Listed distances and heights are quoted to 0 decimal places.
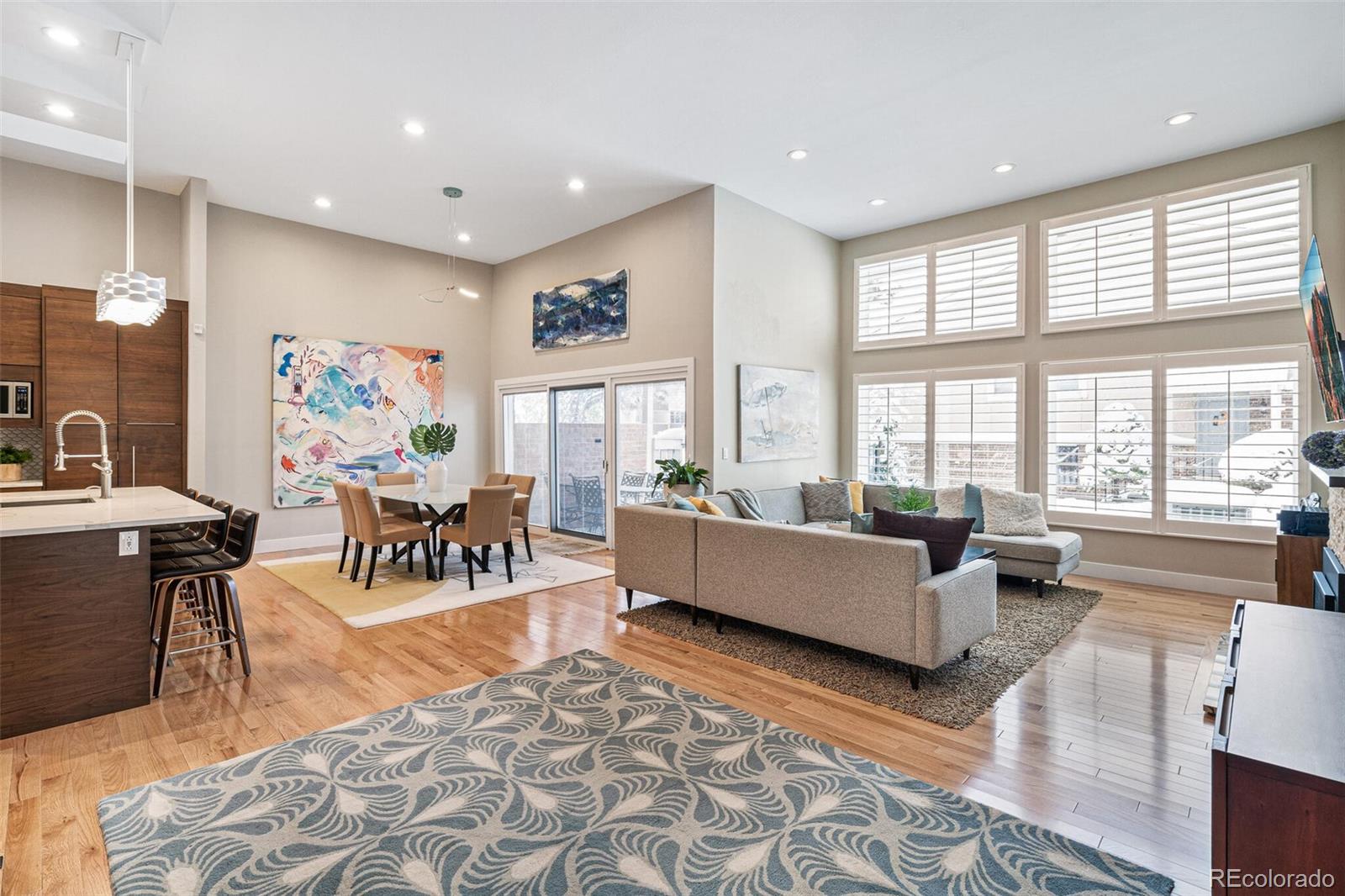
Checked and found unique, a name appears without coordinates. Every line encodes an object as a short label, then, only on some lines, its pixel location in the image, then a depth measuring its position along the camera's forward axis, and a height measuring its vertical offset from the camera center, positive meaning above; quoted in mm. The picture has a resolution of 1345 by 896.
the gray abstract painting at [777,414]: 6066 +379
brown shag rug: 2992 -1200
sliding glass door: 7113 -139
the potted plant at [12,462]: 5086 -132
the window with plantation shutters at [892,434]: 6742 +193
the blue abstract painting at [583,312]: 6641 +1594
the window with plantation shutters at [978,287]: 6117 +1704
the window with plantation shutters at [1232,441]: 4727 +83
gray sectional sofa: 3049 -761
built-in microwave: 4957 +390
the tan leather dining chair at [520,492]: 5883 -434
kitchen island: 2592 -738
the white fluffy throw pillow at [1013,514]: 5207 -548
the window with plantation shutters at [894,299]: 6766 +1733
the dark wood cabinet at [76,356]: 5062 +769
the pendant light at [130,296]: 3283 +827
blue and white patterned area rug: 1792 -1252
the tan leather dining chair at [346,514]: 5168 -576
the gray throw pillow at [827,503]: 6199 -539
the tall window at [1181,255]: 4762 +1680
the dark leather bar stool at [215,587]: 3057 -755
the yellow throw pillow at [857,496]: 6262 -473
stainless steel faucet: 3318 -120
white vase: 5652 -255
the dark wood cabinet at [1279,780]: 1083 -601
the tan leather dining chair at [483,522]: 4867 -602
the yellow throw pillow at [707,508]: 4582 -440
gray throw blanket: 5203 -461
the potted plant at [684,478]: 5590 -270
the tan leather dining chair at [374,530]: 4875 -673
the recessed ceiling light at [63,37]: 3594 +2446
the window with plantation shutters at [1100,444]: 5371 +68
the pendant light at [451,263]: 5918 +2450
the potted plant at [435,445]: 5664 +35
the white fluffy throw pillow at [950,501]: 5535 -463
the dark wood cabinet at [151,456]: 5434 -77
